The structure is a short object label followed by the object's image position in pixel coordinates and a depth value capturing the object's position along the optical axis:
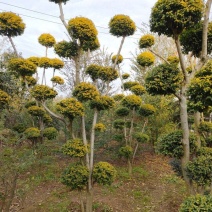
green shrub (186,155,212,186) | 3.31
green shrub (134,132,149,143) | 7.34
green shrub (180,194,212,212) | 2.96
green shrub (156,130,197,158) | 3.64
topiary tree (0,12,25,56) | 4.77
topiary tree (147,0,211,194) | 3.17
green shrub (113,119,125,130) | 7.61
